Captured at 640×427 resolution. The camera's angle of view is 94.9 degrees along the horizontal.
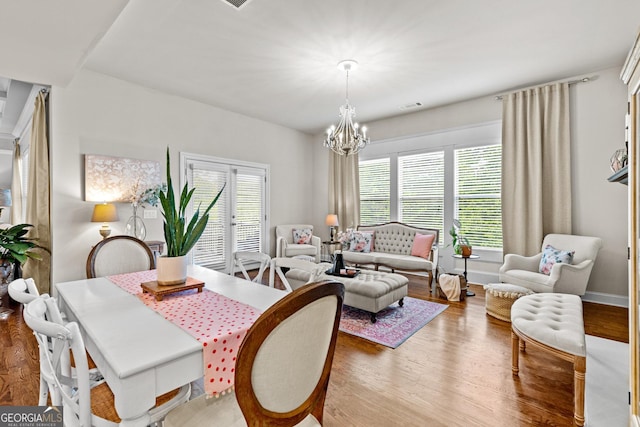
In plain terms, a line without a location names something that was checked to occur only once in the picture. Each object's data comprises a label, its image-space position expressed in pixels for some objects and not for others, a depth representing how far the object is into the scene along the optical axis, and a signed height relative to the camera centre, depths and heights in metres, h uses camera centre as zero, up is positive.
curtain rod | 3.76 +1.74
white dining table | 0.88 -0.45
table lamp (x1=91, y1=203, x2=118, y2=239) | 3.51 +0.00
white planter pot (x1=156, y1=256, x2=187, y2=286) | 1.59 -0.30
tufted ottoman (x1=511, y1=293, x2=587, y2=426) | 1.63 -0.72
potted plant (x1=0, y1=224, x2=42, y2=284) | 3.21 -0.38
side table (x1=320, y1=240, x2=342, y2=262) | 6.19 -0.85
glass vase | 3.94 -0.17
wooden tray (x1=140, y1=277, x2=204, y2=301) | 1.51 -0.39
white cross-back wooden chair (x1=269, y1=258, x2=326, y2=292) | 1.72 -0.34
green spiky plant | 1.47 -0.08
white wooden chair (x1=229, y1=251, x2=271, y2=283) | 2.21 -0.35
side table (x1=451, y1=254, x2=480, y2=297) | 4.04 -0.83
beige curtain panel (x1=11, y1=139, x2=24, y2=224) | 5.28 +0.42
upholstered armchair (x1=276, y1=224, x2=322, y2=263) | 5.52 -0.56
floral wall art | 3.68 +0.48
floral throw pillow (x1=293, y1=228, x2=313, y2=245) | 5.89 -0.46
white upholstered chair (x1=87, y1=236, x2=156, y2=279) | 2.18 -0.34
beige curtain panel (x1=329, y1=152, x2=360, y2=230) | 6.12 +0.53
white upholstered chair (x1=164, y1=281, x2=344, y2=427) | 0.78 -0.45
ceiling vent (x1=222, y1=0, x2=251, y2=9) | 2.38 +1.72
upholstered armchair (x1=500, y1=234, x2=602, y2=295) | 3.30 -0.66
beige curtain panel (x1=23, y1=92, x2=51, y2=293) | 3.54 +0.23
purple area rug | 2.77 -1.14
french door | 4.84 +0.16
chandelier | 3.74 +0.99
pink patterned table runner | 1.05 -0.45
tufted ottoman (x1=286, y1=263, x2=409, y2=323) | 3.05 -0.81
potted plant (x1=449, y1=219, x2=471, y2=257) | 4.03 -0.42
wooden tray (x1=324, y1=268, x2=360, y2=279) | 3.46 -0.72
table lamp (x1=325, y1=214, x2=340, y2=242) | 5.96 -0.12
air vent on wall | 4.88 +1.84
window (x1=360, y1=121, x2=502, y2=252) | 4.59 +0.56
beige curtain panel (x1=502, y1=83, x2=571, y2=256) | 3.93 +0.66
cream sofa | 4.45 -0.66
